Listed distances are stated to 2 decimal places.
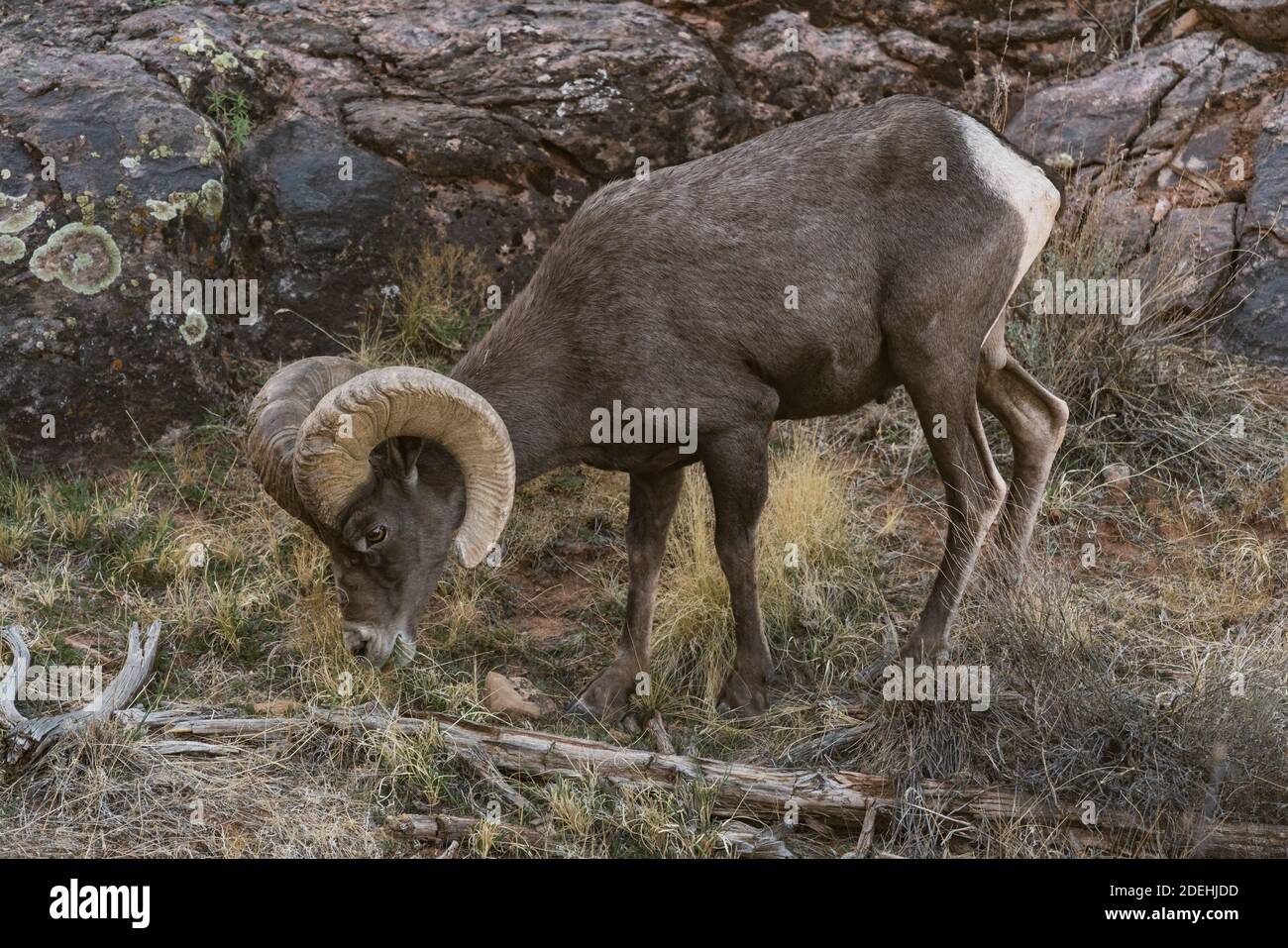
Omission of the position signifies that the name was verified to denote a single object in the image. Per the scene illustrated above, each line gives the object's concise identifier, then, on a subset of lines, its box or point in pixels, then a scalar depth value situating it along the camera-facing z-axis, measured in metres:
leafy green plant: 8.84
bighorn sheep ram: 6.15
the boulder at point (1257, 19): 9.38
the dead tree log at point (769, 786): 5.30
